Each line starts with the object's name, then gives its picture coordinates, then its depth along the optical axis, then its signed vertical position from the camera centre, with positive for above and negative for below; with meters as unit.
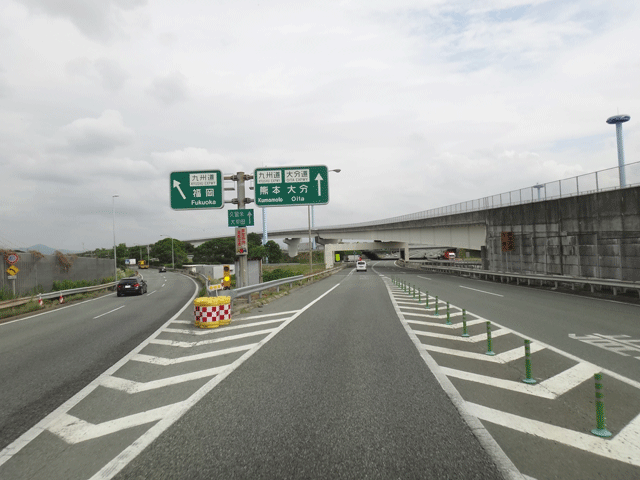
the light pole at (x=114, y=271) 40.24 -1.07
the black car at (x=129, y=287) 28.12 -1.84
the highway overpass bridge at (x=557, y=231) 19.12 +0.80
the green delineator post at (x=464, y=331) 10.09 -2.14
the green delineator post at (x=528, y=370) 6.37 -2.04
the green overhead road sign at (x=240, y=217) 18.56 +1.78
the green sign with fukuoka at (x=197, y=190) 19.19 +3.23
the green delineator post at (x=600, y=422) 4.54 -2.06
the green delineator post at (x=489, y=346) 8.21 -2.08
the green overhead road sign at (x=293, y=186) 20.12 +3.39
